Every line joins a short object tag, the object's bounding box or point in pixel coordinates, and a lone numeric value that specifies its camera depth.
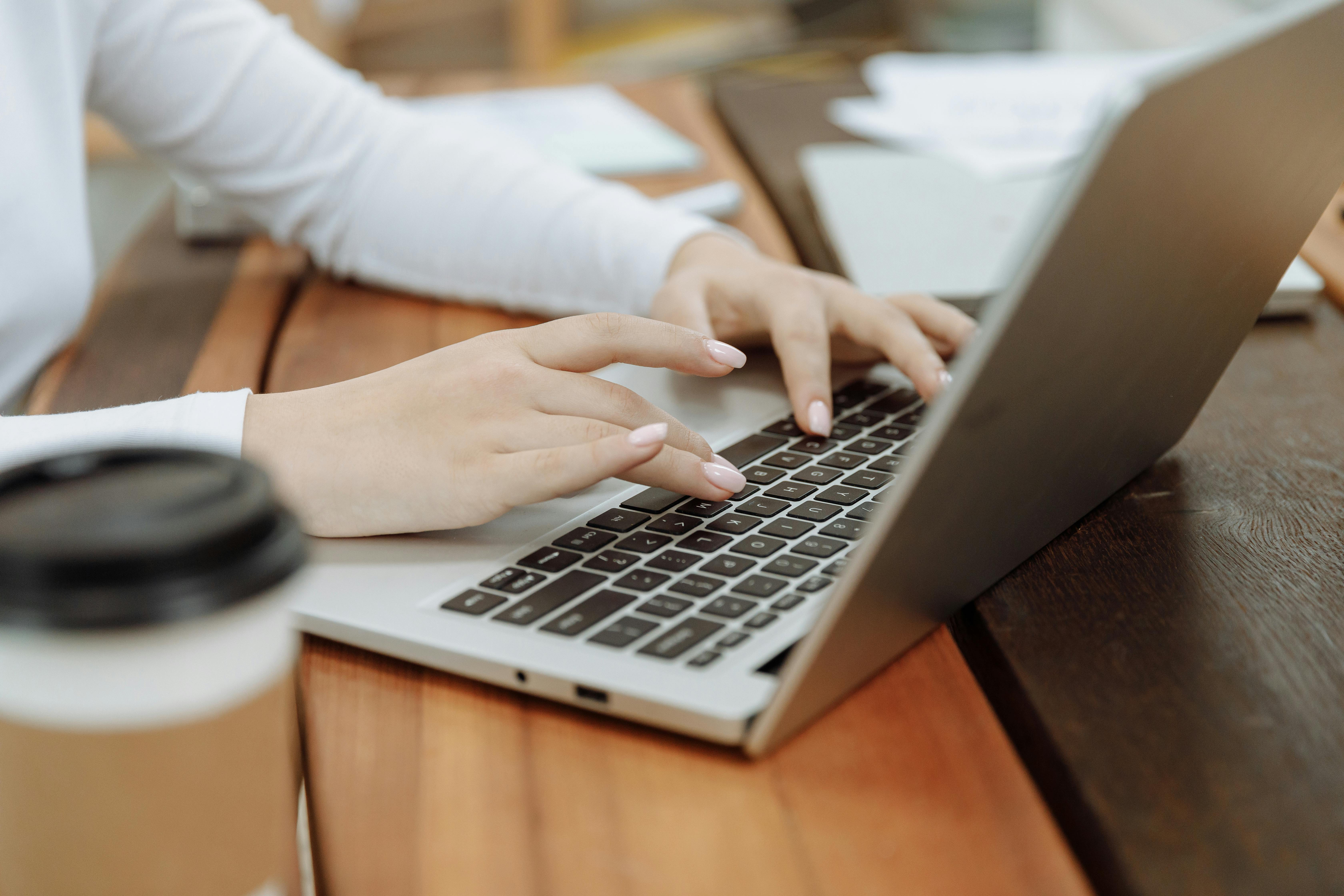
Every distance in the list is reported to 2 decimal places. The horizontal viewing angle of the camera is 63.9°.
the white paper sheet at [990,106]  1.00
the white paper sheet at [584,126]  0.99
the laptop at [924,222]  0.72
